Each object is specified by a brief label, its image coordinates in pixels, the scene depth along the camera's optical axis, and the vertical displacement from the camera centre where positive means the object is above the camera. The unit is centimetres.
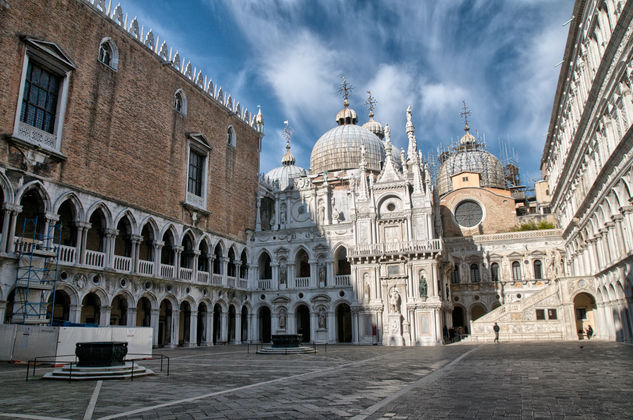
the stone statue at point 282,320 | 3534 +59
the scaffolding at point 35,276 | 1941 +220
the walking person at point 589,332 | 2920 -45
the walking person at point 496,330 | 2928 -29
